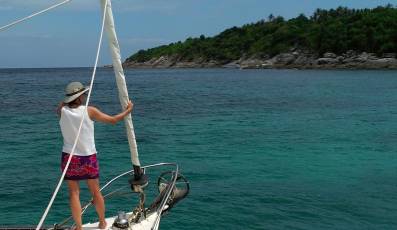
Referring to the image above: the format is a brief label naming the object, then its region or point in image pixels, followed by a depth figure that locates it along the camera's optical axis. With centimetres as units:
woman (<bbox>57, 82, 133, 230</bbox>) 701
